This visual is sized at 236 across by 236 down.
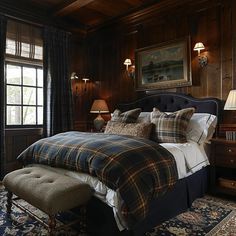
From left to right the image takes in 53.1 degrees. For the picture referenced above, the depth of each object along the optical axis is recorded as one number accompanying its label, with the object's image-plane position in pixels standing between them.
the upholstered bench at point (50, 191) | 1.80
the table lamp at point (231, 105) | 2.82
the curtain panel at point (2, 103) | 3.70
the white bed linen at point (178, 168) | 1.83
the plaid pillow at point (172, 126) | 2.88
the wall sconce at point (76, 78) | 4.82
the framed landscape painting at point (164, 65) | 3.63
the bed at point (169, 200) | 1.91
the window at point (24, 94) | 4.08
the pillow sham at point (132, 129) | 2.90
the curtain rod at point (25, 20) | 3.91
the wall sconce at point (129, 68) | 4.39
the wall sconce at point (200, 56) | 3.39
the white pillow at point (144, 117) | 3.50
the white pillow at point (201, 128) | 3.00
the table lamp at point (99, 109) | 4.46
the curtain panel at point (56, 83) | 4.32
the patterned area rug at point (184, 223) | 2.12
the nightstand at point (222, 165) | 2.83
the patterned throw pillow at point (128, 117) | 3.40
